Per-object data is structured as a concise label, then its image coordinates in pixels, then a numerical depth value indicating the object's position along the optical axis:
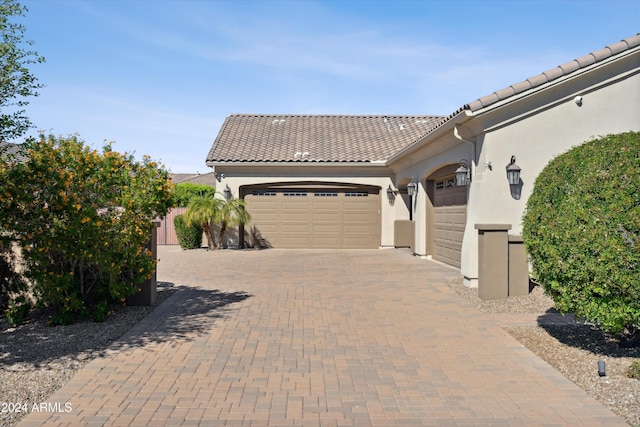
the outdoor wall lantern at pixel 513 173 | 10.61
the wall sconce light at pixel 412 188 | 17.51
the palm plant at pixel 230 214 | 20.28
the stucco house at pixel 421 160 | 10.78
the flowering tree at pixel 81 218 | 7.28
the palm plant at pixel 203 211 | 20.03
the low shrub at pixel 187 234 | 21.16
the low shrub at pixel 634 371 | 5.43
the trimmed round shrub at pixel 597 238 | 5.58
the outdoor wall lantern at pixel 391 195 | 21.16
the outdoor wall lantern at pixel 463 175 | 11.72
